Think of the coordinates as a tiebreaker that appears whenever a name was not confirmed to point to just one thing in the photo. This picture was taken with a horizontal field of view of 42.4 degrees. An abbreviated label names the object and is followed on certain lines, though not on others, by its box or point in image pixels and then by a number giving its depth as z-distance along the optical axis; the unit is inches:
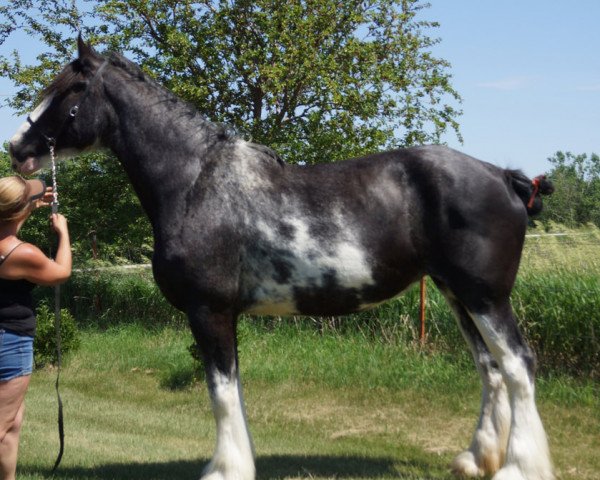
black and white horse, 179.6
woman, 157.8
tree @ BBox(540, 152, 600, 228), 1424.7
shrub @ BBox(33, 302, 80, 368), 404.2
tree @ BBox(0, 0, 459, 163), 493.4
